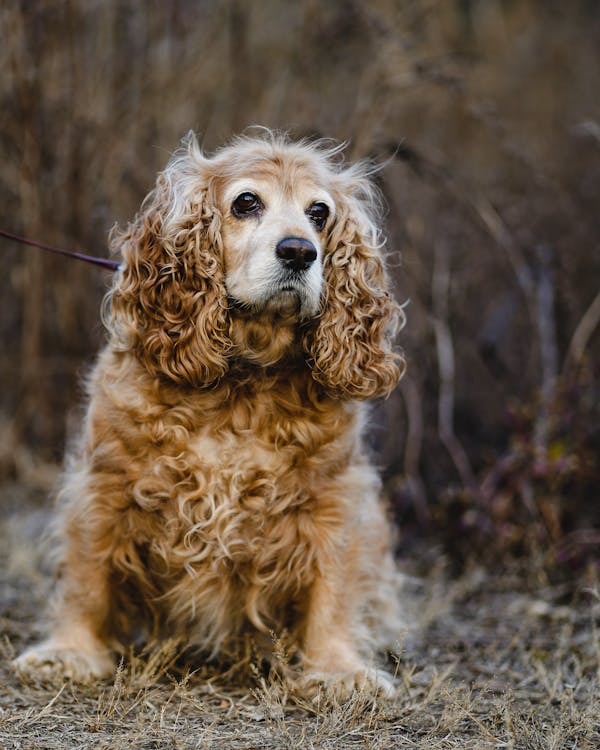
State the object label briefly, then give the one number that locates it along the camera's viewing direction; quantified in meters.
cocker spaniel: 2.82
